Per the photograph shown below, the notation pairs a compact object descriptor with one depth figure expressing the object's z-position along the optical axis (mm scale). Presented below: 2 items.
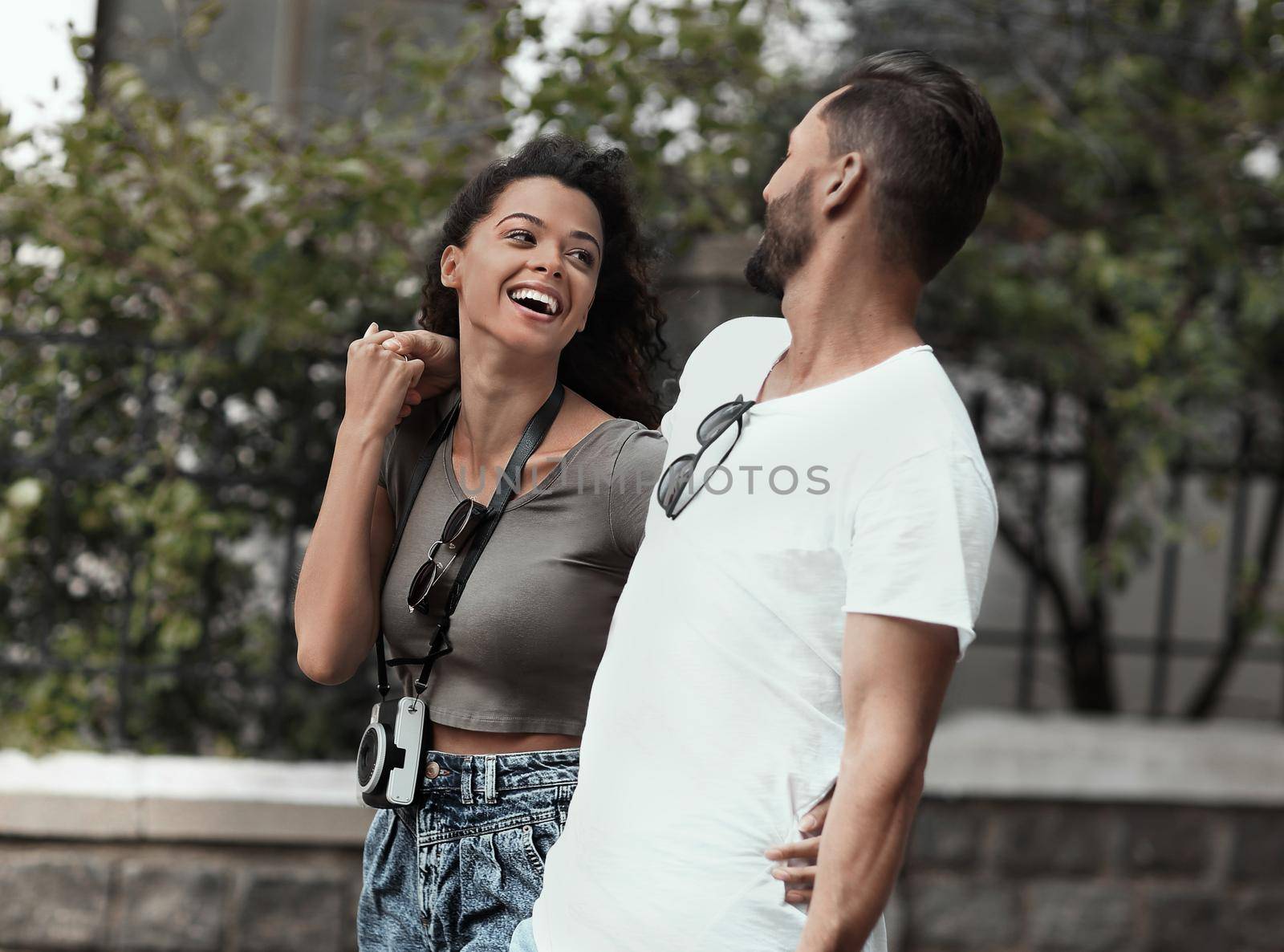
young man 4959
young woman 5463
